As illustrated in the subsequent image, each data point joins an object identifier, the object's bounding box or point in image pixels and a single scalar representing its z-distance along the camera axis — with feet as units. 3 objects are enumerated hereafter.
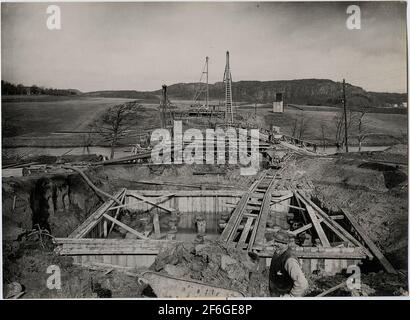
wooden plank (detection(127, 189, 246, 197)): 41.91
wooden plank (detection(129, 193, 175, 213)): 40.98
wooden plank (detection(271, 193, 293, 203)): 41.22
